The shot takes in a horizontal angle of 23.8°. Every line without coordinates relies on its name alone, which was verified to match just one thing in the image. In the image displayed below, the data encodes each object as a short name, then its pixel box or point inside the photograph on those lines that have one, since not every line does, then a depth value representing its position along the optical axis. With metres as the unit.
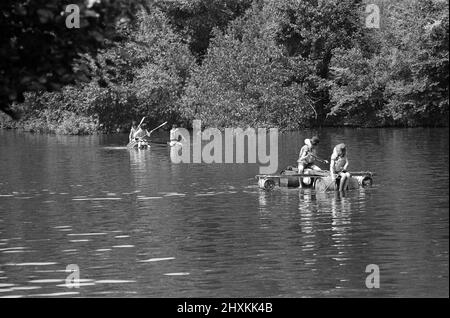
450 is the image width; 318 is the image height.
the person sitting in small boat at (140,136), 67.06
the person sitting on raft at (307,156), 38.53
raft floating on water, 37.06
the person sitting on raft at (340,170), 36.06
